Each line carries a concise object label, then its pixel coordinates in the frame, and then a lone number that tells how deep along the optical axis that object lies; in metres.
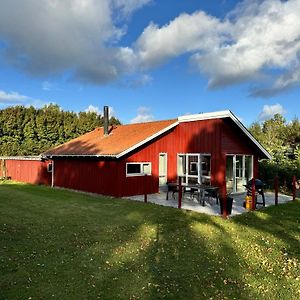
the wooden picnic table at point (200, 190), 11.65
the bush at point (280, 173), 17.11
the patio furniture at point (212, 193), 11.81
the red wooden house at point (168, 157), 13.93
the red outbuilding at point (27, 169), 19.09
